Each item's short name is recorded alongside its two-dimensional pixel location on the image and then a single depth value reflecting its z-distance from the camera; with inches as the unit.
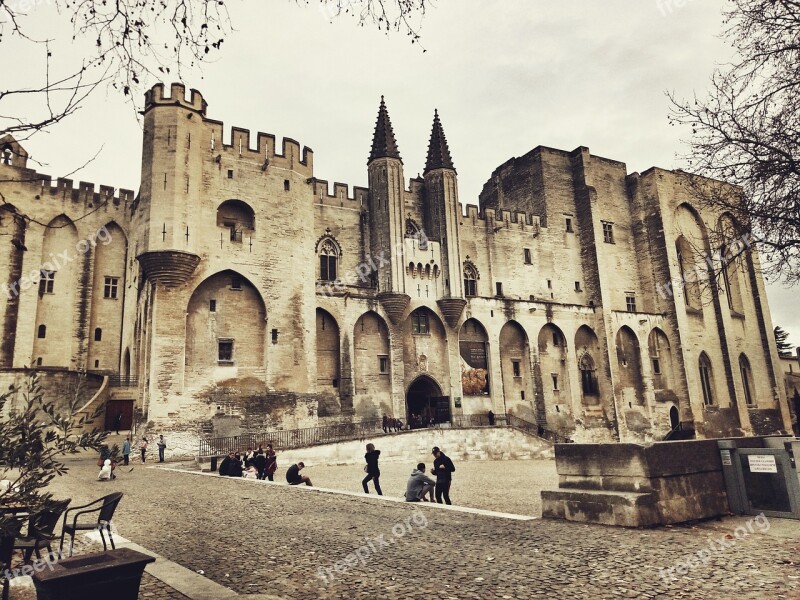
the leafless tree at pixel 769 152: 353.1
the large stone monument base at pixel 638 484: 309.0
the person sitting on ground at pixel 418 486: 439.2
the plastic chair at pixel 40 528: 173.8
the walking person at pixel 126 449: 818.9
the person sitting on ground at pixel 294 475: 574.6
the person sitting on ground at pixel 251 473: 654.6
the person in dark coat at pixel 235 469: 670.5
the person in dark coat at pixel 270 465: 679.7
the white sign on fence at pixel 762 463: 313.3
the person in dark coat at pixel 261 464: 689.6
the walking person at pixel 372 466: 544.4
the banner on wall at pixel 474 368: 1349.7
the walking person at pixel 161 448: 905.5
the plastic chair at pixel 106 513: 222.7
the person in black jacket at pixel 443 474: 471.5
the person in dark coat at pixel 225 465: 673.6
